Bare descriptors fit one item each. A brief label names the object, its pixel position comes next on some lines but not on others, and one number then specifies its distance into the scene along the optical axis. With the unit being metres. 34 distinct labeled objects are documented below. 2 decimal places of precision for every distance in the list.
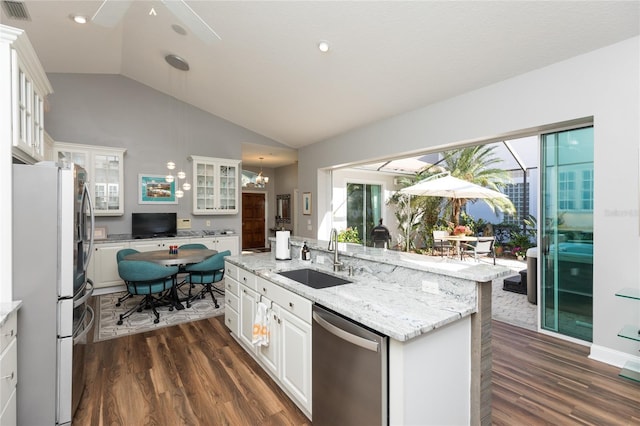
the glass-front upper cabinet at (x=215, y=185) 6.00
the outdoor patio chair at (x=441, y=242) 6.96
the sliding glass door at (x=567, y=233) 3.07
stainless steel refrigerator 1.86
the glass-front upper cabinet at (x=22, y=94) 1.92
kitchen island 1.45
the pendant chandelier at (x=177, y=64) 4.51
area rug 3.51
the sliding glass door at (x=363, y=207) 7.66
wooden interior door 9.80
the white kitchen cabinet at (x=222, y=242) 5.84
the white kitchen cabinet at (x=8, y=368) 1.58
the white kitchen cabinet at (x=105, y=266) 4.84
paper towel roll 3.26
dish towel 2.40
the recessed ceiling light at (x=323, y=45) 3.35
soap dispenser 3.16
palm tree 7.83
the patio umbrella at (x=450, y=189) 5.73
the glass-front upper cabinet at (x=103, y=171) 4.92
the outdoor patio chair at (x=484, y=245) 6.48
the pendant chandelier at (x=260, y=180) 7.11
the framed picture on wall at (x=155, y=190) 5.66
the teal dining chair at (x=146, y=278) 3.57
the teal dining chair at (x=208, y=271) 4.10
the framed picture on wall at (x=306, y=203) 6.69
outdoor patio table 6.75
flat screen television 5.45
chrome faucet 2.60
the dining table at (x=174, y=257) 3.86
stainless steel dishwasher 1.47
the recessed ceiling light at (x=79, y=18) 3.57
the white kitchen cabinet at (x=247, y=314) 2.72
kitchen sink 2.62
